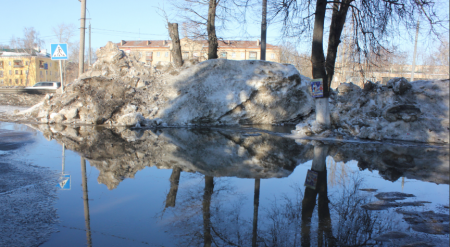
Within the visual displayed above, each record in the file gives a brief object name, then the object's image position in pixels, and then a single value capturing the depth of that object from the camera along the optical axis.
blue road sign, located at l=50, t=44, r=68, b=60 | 13.44
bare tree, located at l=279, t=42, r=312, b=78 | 37.42
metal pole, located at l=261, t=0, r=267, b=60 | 15.16
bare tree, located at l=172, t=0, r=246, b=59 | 14.80
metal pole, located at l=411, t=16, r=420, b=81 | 20.55
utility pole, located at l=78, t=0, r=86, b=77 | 14.18
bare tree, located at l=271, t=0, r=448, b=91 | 9.12
